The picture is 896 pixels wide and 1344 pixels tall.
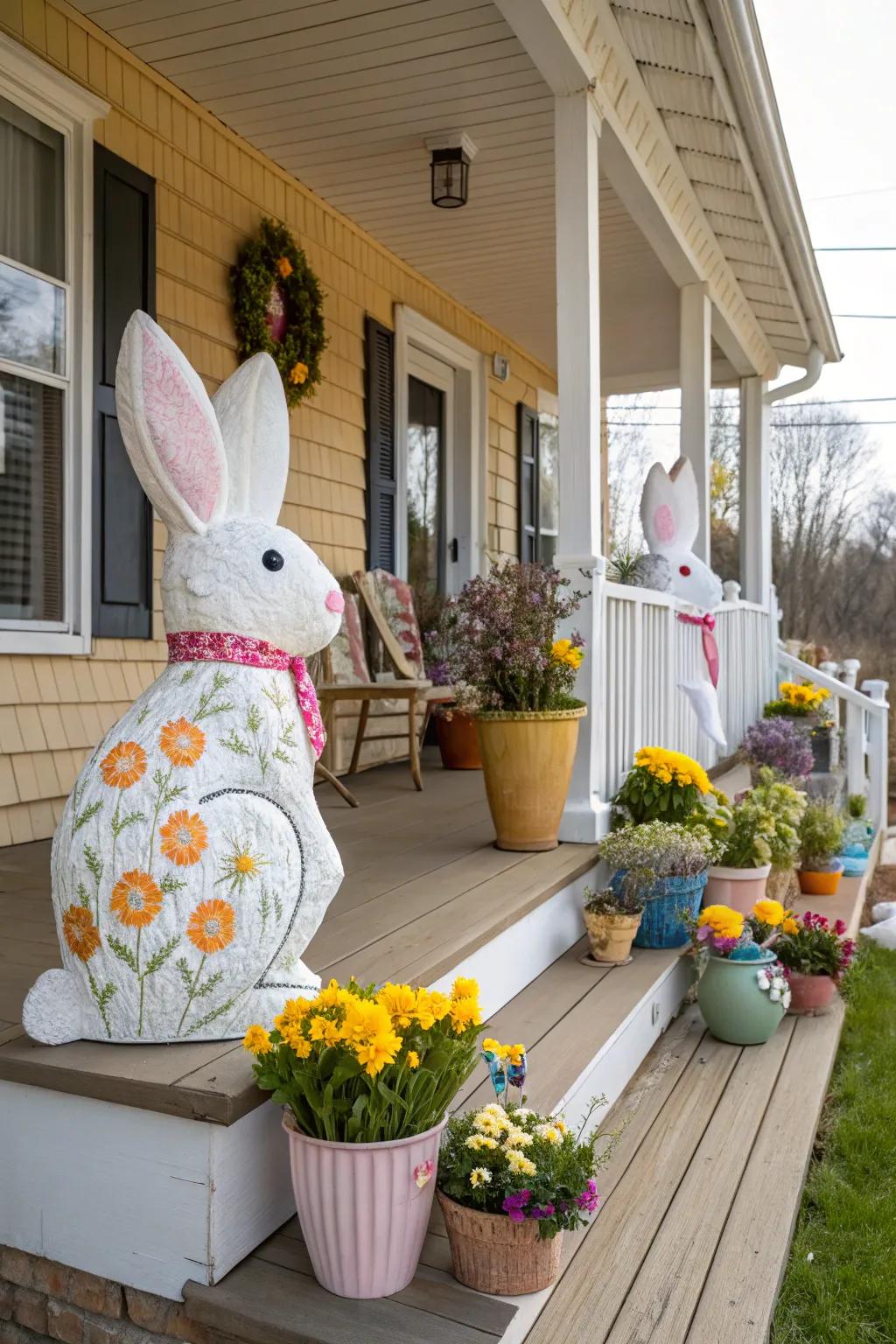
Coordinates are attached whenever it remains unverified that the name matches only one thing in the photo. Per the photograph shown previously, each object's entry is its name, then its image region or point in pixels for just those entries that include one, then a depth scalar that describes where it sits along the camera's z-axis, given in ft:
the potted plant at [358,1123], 4.81
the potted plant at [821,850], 14.26
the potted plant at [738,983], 9.47
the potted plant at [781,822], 12.05
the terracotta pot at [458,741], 17.81
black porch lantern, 13.98
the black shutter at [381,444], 17.62
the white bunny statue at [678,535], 14.83
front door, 20.35
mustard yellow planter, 10.50
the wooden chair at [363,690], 14.53
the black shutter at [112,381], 11.60
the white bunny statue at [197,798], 5.35
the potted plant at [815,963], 10.37
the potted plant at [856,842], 16.17
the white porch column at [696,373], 17.78
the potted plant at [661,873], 10.28
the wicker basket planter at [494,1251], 5.04
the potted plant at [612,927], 9.69
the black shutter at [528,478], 24.48
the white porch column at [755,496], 23.17
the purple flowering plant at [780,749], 17.12
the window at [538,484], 24.71
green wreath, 13.91
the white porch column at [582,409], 11.37
